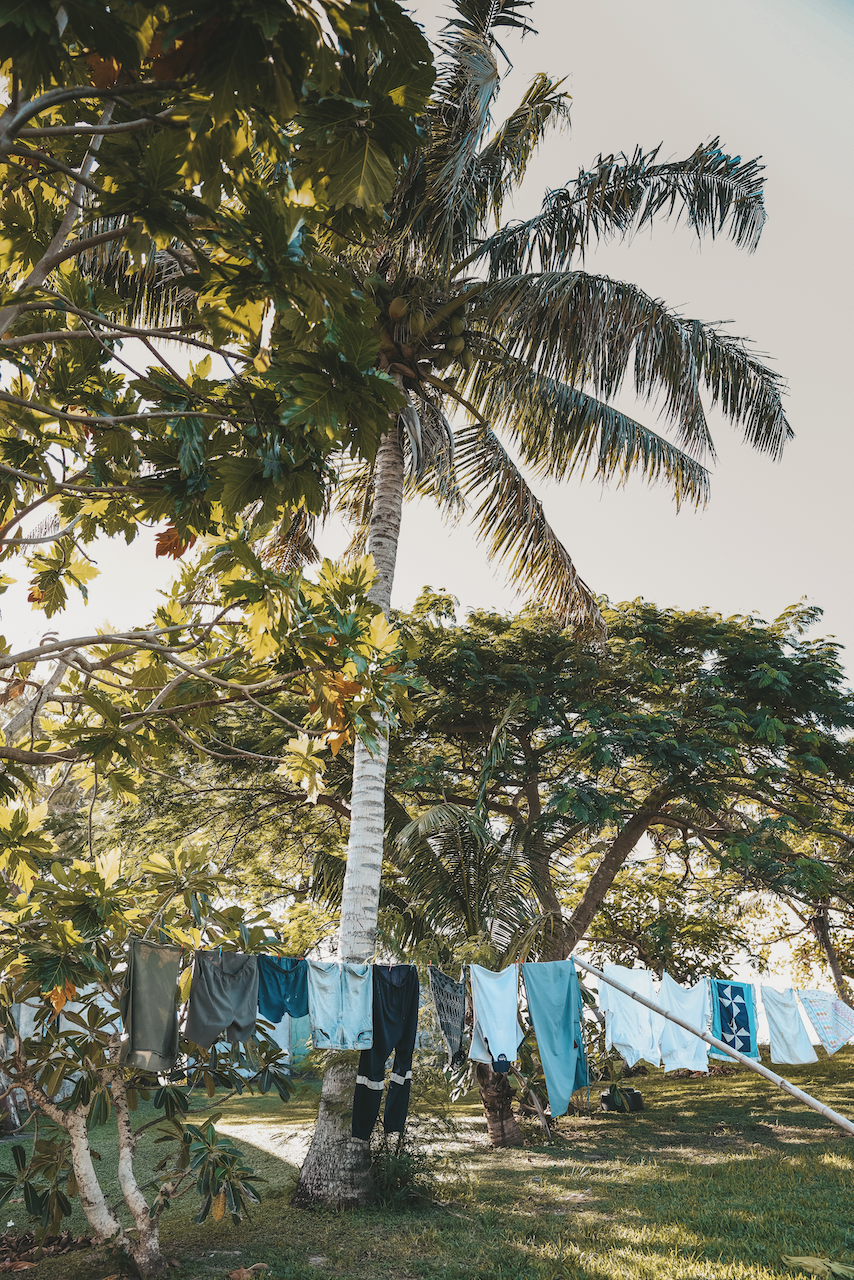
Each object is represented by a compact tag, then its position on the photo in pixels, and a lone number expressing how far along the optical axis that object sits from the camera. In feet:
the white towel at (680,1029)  27.30
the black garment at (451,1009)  23.34
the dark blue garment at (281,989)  20.53
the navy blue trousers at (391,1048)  21.40
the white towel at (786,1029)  29.37
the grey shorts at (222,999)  18.93
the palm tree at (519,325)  23.63
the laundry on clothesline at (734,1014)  28.02
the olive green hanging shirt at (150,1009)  17.22
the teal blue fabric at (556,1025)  22.90
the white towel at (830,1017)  29.07
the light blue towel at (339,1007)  20.68
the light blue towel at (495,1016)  22.44
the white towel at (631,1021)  25.94
